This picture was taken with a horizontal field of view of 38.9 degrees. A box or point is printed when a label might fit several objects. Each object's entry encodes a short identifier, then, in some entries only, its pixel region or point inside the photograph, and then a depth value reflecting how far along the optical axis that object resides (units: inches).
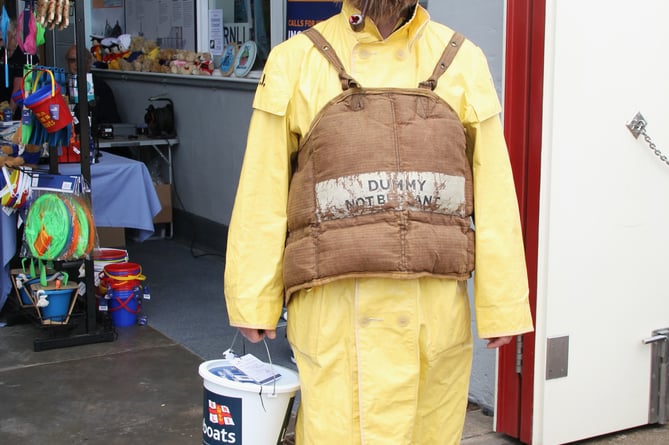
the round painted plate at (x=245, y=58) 290.5
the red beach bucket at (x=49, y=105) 201.0
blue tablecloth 255.8
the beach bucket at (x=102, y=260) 231.8
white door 149.8
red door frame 149.0
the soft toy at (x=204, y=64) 316.8
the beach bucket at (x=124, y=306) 228.2
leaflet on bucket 105.6
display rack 207.3
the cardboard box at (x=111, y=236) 300.2
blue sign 243.9
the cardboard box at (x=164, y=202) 331.0
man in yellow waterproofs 95.3
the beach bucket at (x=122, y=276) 227.8
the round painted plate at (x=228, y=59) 300.8
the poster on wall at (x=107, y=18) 400.8
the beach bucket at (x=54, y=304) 211.0
